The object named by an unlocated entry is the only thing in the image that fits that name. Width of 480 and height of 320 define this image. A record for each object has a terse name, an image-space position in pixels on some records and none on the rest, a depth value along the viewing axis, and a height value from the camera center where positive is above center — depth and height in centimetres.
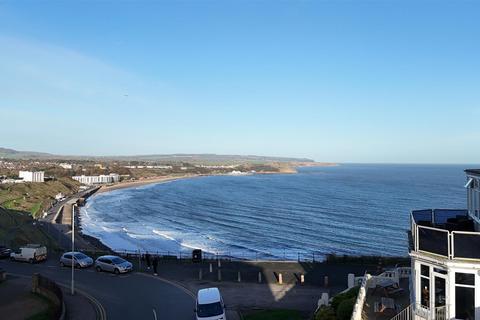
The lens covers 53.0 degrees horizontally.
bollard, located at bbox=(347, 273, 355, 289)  2331 -616
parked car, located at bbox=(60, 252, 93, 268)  3328 -730
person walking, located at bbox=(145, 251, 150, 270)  3262 -713
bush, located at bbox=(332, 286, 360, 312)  1797 -552
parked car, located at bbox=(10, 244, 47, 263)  3534 -726
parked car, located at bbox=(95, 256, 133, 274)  3123 -717
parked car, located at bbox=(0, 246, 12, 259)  3735 -748
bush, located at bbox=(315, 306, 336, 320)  1680 -567
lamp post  2636 -742
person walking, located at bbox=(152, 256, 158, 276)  3084 -705
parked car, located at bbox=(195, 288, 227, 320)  2014 -649
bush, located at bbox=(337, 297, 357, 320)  1622 -532
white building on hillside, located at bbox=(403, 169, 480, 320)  1209 -314
